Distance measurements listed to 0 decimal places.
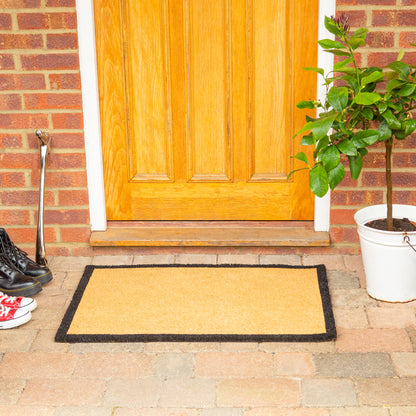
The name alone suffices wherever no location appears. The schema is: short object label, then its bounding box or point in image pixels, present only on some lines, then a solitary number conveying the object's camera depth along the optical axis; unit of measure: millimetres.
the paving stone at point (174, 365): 2338
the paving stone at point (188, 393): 2172
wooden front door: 3088
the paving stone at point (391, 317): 2619
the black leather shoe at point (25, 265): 2982
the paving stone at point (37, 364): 2363
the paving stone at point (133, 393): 2184
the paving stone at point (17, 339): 2533
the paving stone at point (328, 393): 2156
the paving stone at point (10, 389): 2217
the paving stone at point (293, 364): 2328
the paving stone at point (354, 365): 2309
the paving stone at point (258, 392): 2166
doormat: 2576
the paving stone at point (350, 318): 2621
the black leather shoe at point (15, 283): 2871
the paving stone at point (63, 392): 2203
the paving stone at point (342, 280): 2938
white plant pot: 2656
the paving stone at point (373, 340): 2457
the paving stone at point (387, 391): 2148
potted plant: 2486
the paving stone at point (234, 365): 2322
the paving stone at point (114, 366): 2344
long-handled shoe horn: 3086
